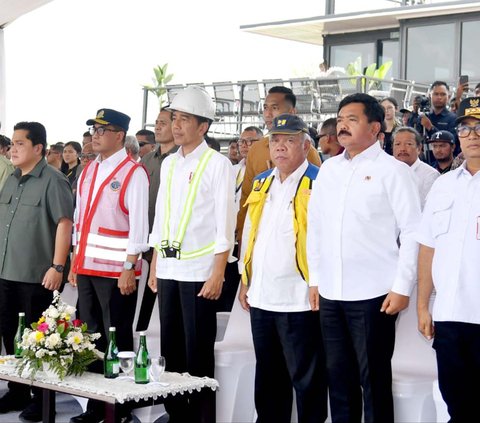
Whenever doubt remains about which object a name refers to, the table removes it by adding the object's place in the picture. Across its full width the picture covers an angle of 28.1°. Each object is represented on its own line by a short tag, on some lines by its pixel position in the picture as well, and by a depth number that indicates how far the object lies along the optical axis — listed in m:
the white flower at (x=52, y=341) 5.05
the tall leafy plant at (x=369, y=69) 18.02
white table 4.66
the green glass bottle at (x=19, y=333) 5.54
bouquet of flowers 5.06
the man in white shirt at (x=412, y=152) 6.83
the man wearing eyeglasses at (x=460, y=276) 3.94
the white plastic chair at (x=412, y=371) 4.54
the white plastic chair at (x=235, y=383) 5.43
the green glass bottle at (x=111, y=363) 5.04
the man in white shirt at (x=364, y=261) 4.38
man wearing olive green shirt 6.11
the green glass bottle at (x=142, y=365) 4.91
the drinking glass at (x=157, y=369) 4.97
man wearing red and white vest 5.68
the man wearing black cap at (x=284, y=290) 4.82
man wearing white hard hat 5.25
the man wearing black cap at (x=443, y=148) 7.55
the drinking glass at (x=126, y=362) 5.06
